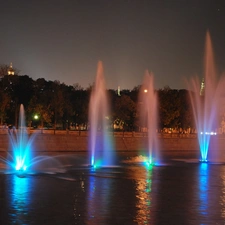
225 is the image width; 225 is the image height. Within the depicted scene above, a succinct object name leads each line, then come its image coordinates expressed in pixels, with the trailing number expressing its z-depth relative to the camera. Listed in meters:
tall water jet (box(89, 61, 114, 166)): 37.78
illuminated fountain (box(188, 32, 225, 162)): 38.19
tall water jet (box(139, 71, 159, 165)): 45.16
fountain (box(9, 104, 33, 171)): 43.22
